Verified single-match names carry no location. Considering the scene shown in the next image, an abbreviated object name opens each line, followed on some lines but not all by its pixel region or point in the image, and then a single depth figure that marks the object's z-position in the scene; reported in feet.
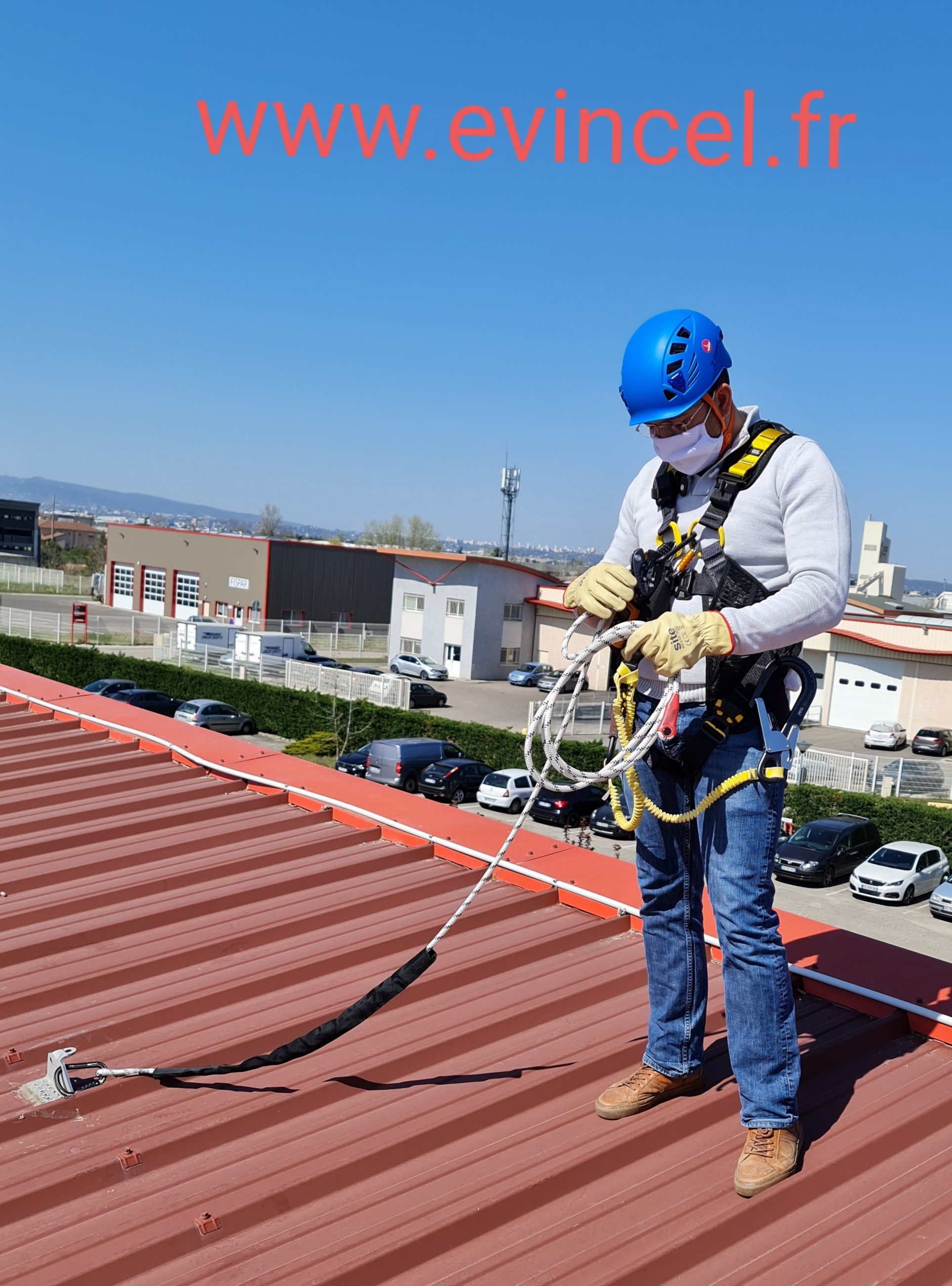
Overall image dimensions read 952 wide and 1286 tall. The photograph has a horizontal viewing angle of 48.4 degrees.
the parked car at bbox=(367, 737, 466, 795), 80.79
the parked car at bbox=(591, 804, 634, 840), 69.87
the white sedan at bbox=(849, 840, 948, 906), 63.72
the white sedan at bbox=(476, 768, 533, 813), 74.28
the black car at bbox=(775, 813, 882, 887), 66.74
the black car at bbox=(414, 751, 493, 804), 78.48
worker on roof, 8.24
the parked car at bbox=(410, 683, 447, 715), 116.67
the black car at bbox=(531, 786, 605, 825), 73.15
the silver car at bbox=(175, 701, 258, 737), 93.15
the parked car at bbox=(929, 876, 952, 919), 61.31
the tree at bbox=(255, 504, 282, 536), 484.74
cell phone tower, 286.05
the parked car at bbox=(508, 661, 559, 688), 138.10
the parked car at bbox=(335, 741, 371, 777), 83.87
